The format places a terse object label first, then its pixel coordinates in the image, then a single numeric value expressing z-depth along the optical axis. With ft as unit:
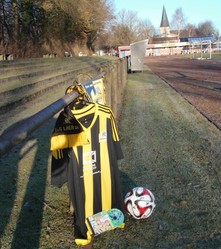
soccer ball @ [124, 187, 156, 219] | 11.71
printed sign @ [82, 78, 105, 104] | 12.60
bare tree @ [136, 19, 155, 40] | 392.47
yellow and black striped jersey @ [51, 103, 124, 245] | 10.11
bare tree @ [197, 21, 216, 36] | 472.03
